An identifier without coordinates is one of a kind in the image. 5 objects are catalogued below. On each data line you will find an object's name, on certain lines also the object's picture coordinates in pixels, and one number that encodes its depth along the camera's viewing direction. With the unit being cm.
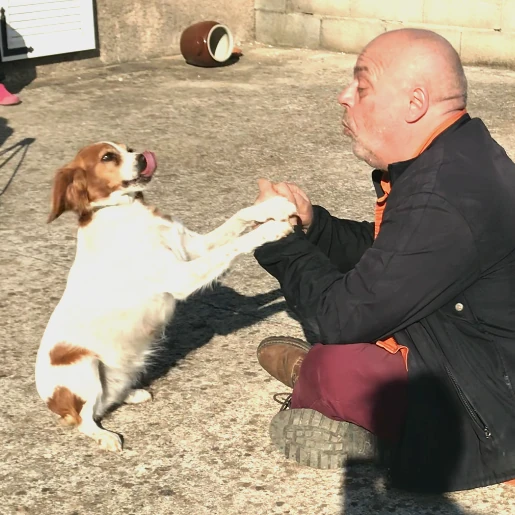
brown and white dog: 402
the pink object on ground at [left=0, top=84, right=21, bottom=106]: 884
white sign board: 940
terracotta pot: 1029
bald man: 317
